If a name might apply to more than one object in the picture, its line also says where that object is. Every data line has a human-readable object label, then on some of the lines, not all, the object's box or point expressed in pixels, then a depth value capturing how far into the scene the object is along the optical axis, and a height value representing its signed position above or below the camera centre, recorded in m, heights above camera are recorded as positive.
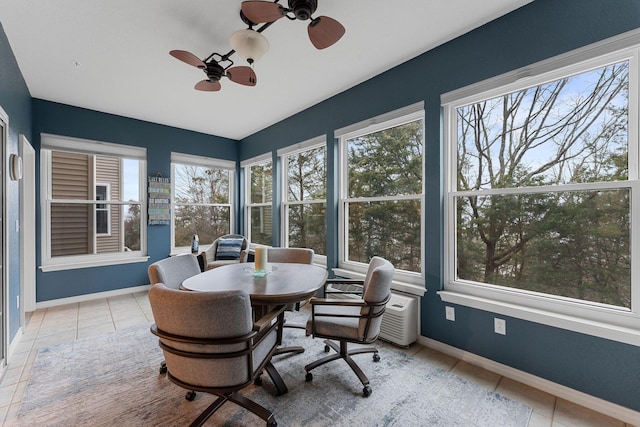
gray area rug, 1.71 -1.24
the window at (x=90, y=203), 3.90 +0.19
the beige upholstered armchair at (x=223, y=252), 4.42 -0.61
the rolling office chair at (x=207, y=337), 1.30 -0.59
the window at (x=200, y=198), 4.98 +0.31
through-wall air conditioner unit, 2.55 -1.00
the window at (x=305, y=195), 3.96 +0.29
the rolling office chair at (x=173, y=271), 1.98 -0.45
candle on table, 2.38 -0.38
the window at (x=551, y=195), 1.78 +0.13
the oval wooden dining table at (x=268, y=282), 1.72 -0.49
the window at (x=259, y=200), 5.03 +0.28
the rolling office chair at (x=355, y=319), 1.86 -0.76
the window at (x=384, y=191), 2.83 +0.25
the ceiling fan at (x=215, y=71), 2.14 +1.18
